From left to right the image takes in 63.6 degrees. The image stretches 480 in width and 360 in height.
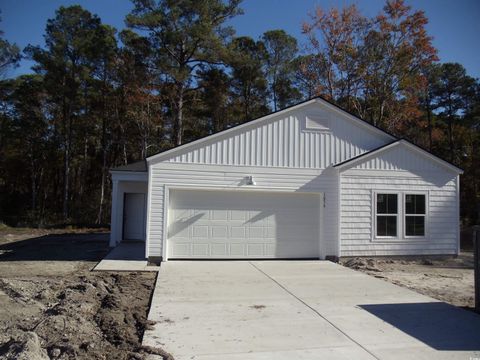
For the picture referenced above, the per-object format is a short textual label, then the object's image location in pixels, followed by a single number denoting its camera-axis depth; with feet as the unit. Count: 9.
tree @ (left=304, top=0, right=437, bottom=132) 77.82
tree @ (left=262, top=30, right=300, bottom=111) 96.94
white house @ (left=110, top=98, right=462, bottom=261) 37.83
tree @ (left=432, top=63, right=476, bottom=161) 104.01
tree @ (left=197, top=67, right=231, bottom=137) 91.60
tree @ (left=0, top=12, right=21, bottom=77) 83.71
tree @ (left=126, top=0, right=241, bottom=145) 79.10
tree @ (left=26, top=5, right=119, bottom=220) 89.71
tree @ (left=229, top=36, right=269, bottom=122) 96.27
